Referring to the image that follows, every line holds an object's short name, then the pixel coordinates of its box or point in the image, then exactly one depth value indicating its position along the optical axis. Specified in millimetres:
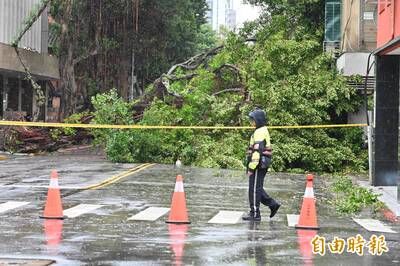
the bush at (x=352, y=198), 14430
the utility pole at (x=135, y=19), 40234
